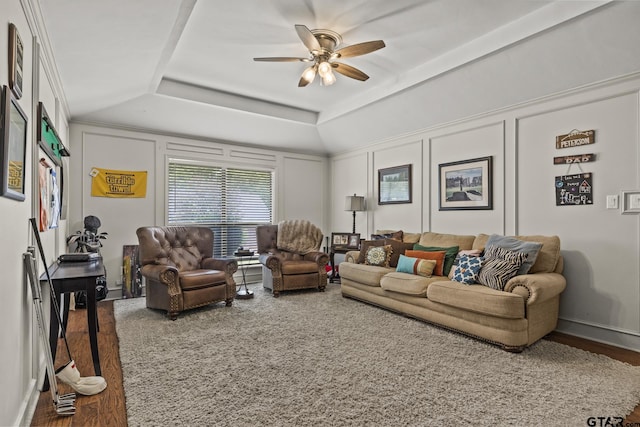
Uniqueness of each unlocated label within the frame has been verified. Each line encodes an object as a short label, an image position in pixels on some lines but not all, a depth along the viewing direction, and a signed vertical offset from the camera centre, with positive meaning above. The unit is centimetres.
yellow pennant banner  471 +47
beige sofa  287 -77
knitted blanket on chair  536 -32
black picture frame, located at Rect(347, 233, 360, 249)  559 -39
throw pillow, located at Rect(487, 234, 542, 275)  318 -28
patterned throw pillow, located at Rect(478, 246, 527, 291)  312 -46
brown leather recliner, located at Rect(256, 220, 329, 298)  487 -59
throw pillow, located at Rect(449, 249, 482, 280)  368 -38
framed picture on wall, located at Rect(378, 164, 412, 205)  527 +52
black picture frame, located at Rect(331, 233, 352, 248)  576 -39
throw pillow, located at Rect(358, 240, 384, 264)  471 -39
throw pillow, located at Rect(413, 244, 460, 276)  398 -46
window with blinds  546 +26
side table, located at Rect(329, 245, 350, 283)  565 -70
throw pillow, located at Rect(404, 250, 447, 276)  397 -46
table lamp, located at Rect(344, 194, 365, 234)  586 +24
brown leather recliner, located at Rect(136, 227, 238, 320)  377 -64
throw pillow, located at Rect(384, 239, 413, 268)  452 -41
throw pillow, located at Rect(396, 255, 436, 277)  390 -56
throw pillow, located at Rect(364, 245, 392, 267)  449 -51
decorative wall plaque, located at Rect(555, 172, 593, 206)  332 +29
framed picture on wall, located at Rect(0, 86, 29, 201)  151 +34
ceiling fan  296 +149
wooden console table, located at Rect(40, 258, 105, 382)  231 -49
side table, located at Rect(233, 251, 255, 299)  473 -61
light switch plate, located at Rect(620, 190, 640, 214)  302 +15
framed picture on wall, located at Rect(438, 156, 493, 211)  422 +43
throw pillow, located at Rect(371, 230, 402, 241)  493 -27
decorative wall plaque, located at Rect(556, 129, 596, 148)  332 +79
